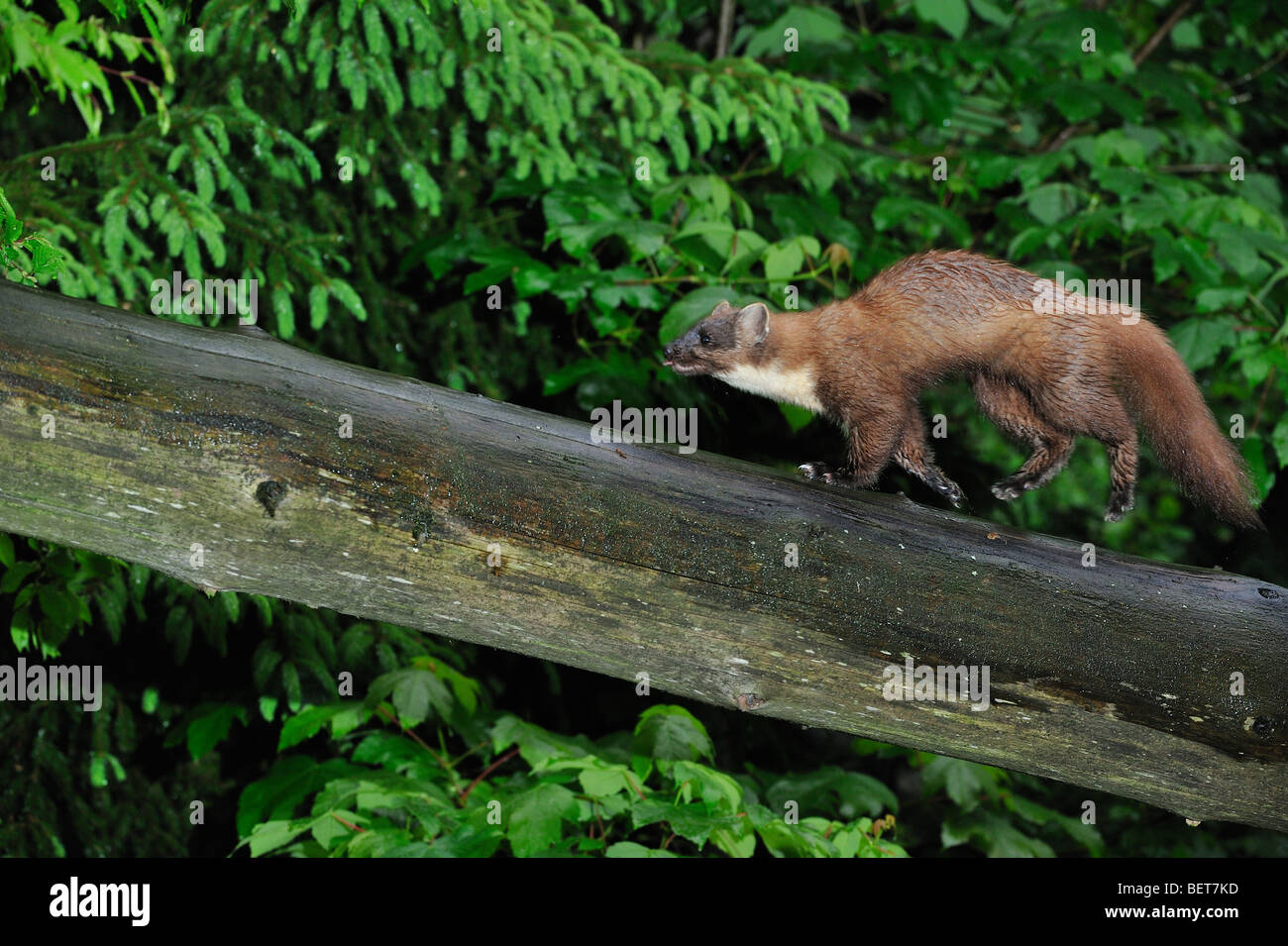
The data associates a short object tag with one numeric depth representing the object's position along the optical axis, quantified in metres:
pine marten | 3.16
